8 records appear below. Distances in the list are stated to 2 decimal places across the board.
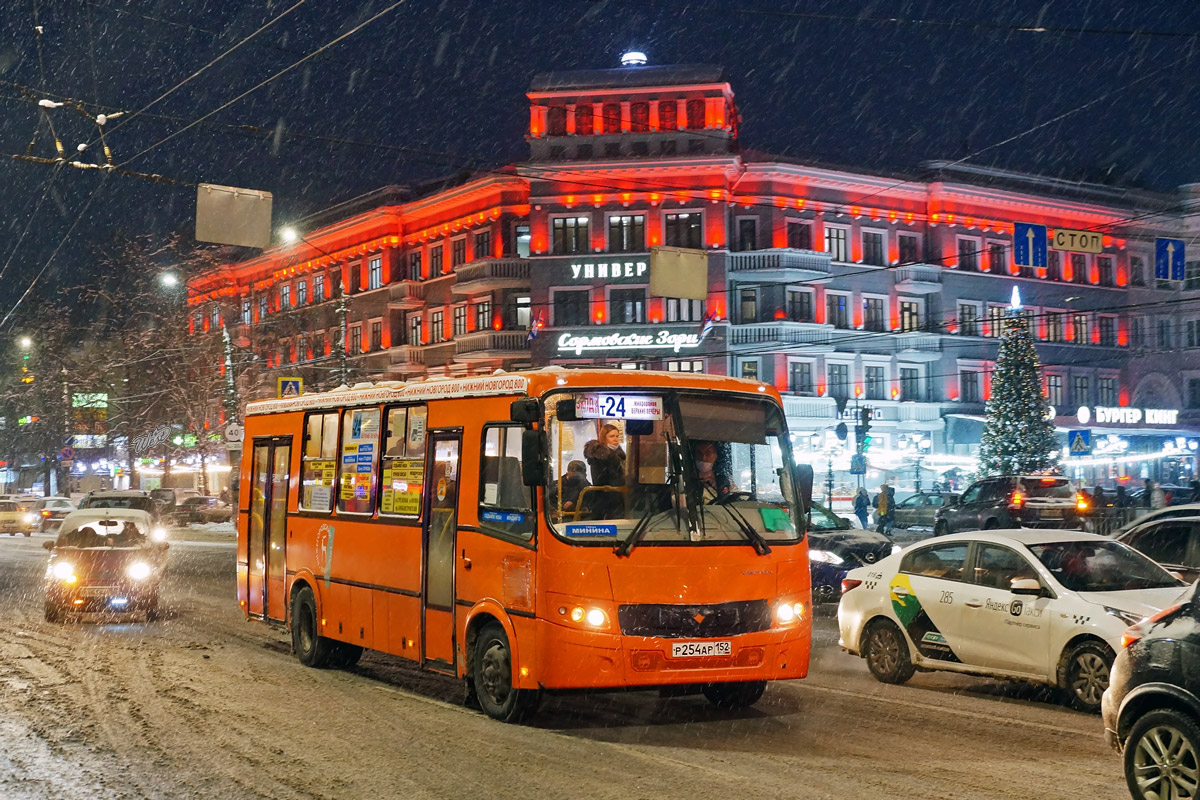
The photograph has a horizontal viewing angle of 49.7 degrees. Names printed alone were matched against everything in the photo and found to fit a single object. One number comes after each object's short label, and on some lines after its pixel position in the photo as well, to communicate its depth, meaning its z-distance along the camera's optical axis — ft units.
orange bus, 31.53
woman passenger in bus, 32.22
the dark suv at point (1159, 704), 21.02
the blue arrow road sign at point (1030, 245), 83.46
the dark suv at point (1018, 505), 96.53
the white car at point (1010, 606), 34.58
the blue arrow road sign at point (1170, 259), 91.30
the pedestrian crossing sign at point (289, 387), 87.69
